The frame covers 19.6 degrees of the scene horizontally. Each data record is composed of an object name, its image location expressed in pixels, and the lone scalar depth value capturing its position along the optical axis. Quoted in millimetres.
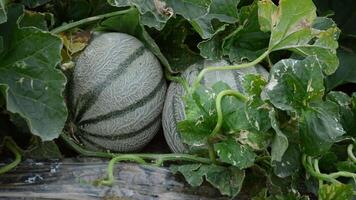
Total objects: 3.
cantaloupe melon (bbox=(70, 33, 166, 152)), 1392
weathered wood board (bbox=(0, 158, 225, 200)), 1287
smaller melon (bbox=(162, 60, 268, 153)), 1389
